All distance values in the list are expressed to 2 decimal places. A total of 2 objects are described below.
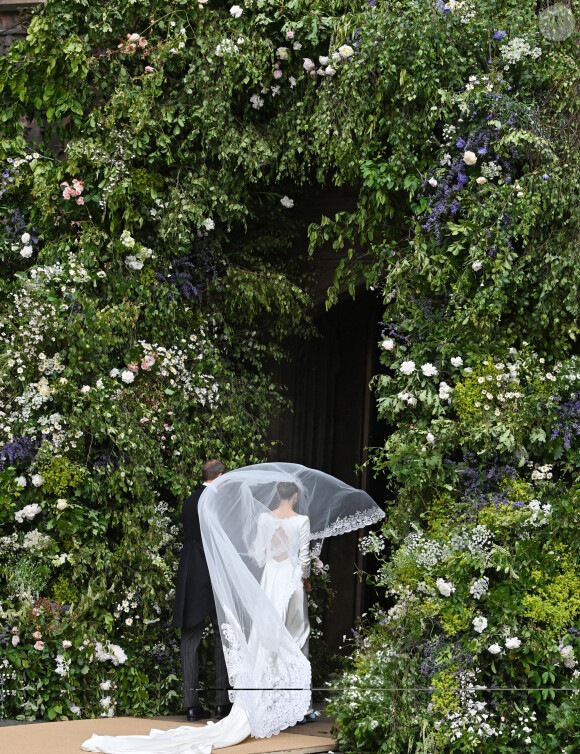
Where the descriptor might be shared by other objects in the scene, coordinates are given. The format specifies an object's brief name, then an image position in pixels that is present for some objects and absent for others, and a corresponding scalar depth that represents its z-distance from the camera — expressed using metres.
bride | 6.46
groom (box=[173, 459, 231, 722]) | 7.04
